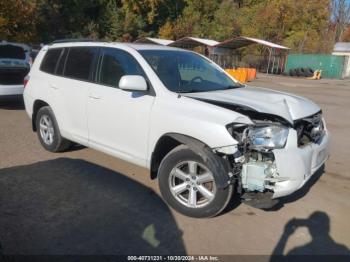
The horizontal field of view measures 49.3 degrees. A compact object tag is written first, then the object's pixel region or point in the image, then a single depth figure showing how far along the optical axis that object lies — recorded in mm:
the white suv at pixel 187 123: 3836
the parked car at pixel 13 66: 9258
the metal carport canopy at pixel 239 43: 32406
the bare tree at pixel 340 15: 67500
